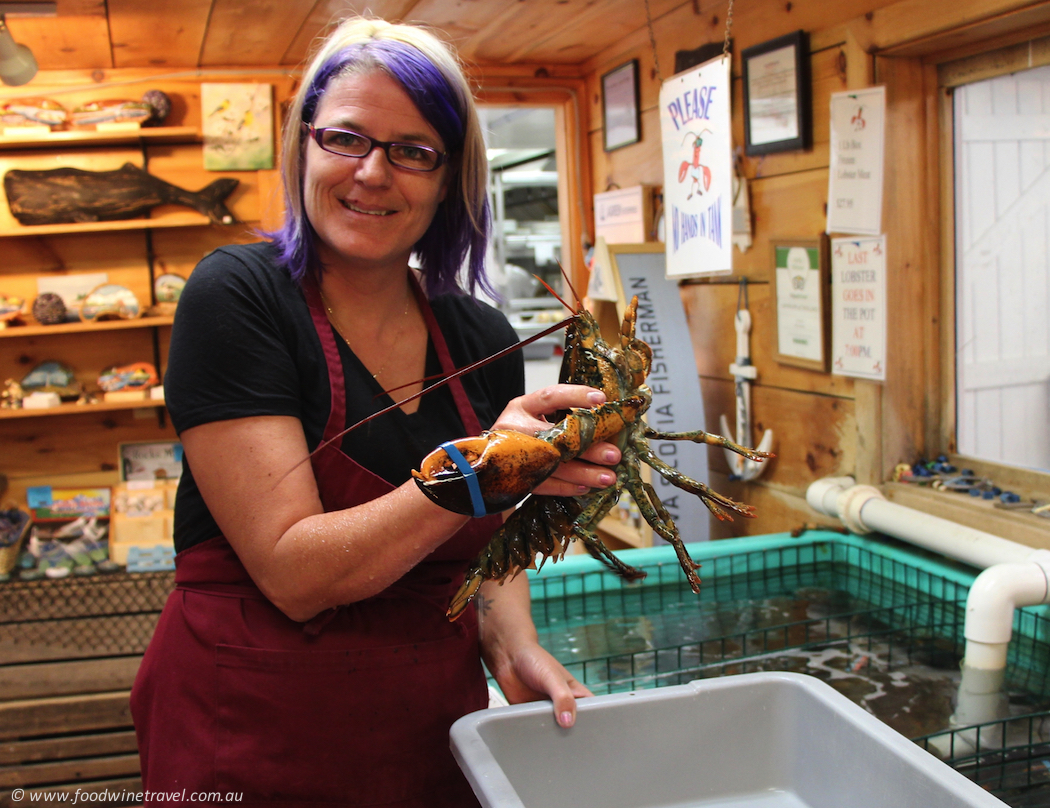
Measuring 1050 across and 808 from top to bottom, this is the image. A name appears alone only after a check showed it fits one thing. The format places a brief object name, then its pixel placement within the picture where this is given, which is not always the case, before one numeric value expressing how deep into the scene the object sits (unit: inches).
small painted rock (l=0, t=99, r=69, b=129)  129.3
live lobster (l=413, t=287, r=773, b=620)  32.7
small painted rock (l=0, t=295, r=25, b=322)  130.7
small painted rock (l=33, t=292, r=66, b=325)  132.2
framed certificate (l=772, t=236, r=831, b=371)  98.1
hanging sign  74.9
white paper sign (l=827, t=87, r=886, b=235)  88.9
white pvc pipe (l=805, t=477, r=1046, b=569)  73.7
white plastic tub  40.6
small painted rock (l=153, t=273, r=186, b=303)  138.1
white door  84.4
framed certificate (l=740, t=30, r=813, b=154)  99.2
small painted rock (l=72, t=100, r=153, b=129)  131.1
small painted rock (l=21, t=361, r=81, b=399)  133.8
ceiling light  99.6
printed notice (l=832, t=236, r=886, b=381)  90.8
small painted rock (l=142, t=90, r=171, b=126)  133.6
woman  40.1
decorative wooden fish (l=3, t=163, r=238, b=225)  131.7
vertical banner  112.5
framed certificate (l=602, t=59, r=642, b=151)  137.5
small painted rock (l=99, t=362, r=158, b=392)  136.0
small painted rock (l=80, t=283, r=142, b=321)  133.3
